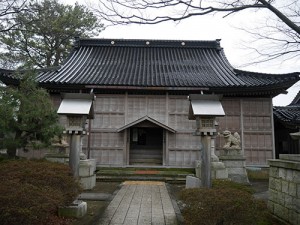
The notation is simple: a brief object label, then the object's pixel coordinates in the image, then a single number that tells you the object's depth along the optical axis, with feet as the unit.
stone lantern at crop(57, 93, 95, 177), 24.75
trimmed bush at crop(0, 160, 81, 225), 15.44
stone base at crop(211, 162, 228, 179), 38.99
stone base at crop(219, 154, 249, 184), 44.34
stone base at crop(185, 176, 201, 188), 32.21
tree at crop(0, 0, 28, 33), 24.36
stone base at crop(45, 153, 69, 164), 42.84
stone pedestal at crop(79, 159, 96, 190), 36.81
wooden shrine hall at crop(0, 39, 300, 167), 52.75
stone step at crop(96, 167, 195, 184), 45.93
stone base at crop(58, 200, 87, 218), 22.30
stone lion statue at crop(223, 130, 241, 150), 45.83
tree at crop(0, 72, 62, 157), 33.22
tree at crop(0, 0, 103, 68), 85.61
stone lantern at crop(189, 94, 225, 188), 23.34
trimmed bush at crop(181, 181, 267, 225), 16.34
